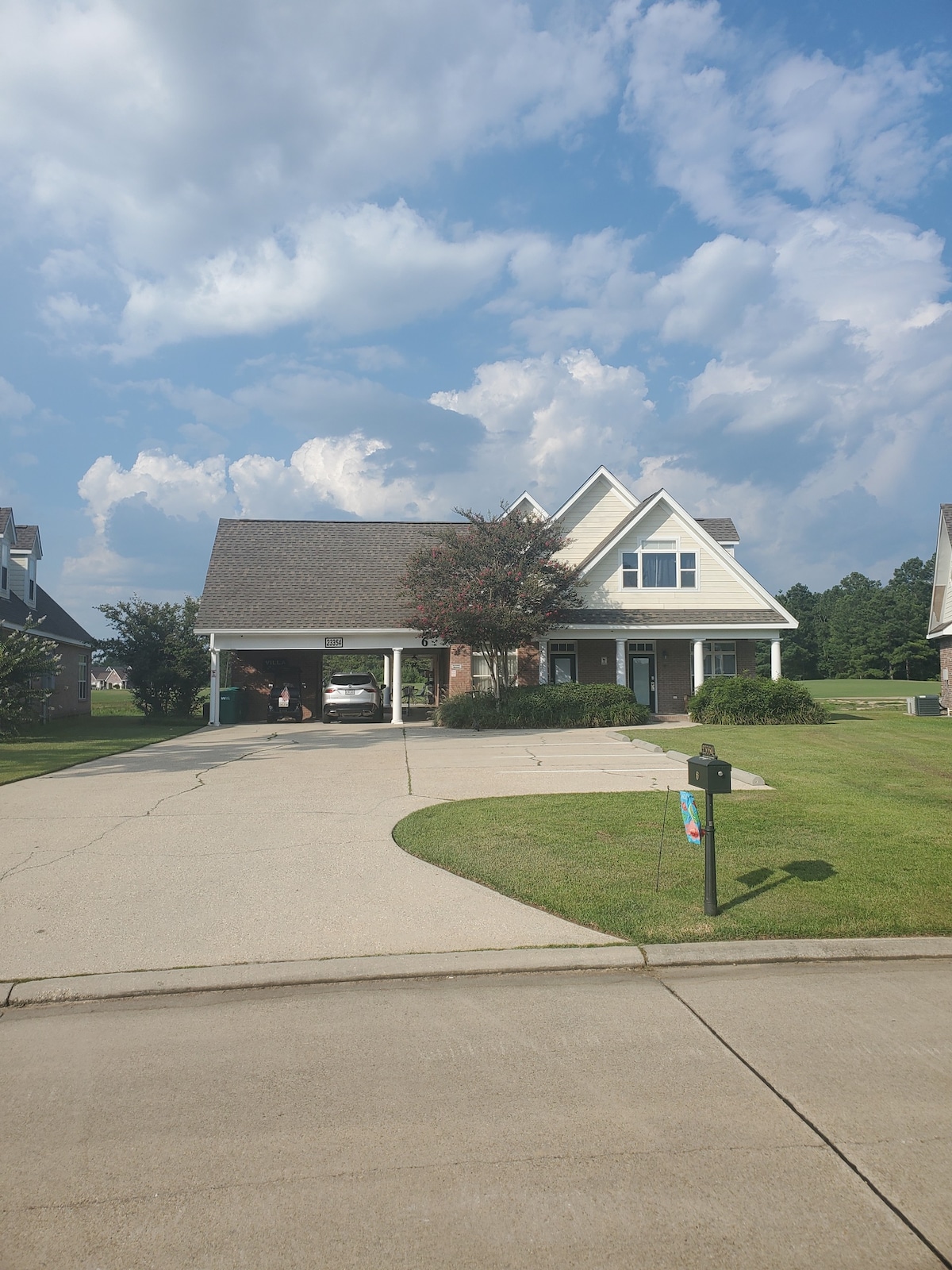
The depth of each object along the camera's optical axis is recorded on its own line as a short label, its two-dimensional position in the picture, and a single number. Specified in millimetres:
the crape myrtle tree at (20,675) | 20141
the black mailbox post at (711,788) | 6207
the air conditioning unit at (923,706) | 29453
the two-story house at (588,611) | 28078
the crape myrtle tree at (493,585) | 24219
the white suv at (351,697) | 27406
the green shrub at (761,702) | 23984
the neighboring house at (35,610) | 27797
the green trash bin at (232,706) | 27859
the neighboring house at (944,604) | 31172
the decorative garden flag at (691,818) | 6367
